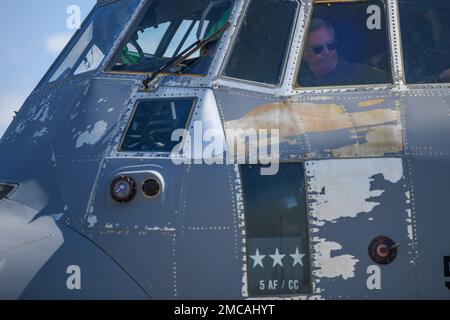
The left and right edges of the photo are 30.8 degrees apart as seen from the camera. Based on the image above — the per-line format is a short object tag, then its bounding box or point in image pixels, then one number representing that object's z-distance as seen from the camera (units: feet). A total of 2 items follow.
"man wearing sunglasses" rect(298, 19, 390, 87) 25.66
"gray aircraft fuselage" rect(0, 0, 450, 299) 22.61
